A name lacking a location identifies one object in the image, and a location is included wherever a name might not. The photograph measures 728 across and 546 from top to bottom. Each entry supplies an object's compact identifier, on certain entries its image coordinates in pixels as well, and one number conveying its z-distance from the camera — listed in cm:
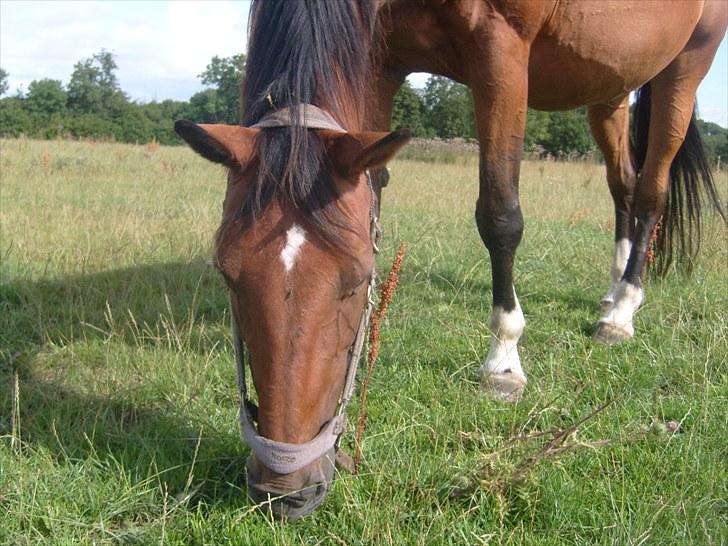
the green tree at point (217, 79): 2662
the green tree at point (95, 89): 5888
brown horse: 173
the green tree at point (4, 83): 7238
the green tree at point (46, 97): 5660
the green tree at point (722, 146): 2161
